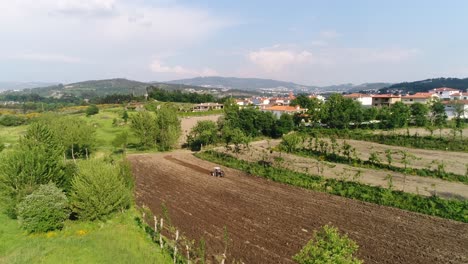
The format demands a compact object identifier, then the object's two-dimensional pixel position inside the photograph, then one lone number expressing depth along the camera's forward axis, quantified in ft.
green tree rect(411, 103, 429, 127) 222.07
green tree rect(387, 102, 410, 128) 212.43
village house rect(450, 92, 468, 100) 384.17
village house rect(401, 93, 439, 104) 350.84
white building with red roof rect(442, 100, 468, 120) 276.51
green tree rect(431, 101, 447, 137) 220.53
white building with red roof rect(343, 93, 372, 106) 422.00
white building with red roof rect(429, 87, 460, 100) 423.39
